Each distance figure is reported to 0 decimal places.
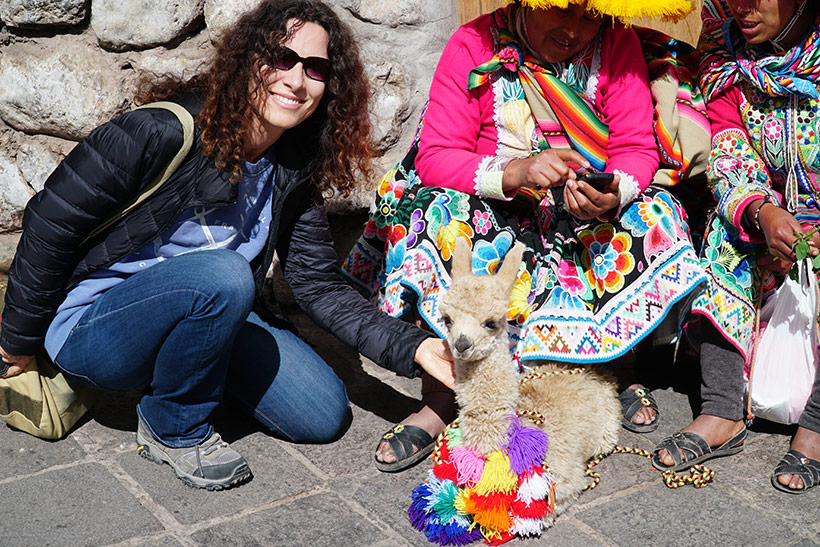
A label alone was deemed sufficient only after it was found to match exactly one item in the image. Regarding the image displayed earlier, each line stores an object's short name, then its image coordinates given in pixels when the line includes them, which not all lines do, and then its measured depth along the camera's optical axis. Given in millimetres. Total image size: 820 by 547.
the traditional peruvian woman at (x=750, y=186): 2826
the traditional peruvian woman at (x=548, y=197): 2807
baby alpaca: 2301
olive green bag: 2693
